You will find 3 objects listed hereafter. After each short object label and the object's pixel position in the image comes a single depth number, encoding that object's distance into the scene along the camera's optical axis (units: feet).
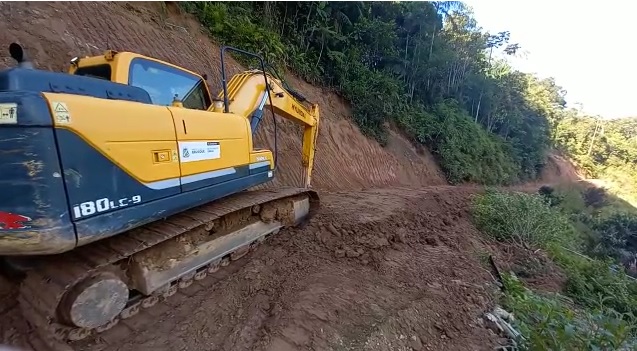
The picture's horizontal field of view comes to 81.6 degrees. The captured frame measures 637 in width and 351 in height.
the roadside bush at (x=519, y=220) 20.56
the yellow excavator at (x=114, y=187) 6.36
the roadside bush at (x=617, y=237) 34.47
